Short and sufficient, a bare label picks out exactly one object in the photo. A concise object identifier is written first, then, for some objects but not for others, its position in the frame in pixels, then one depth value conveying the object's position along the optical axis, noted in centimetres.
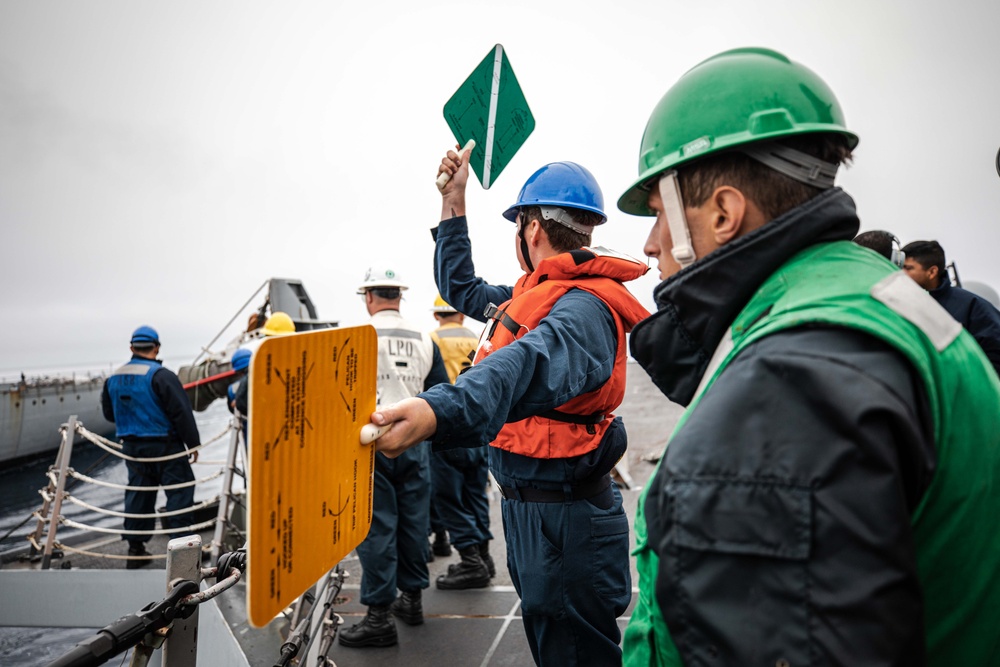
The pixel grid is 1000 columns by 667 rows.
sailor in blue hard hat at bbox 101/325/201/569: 730
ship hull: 2514
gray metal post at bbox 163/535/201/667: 195
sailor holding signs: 243
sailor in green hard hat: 85
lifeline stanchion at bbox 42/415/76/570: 613
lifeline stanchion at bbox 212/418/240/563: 552
